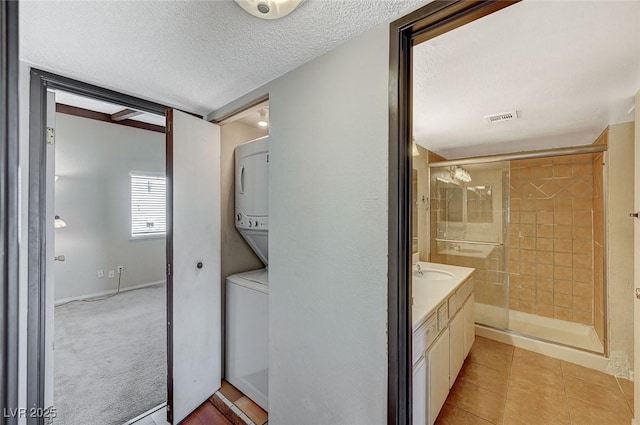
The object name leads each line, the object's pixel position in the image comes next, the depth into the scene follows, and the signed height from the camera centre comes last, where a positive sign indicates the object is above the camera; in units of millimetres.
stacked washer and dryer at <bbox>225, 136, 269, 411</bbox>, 1834 -606
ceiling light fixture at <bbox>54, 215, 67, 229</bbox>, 3170 -127
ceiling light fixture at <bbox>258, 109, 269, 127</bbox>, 2094 +783
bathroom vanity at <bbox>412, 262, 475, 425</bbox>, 1394 -763
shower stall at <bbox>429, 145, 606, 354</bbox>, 2924 -284
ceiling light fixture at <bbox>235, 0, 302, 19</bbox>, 920 +723
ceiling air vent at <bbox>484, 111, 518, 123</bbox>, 1993 +741
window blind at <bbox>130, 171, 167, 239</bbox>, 4309 +135
